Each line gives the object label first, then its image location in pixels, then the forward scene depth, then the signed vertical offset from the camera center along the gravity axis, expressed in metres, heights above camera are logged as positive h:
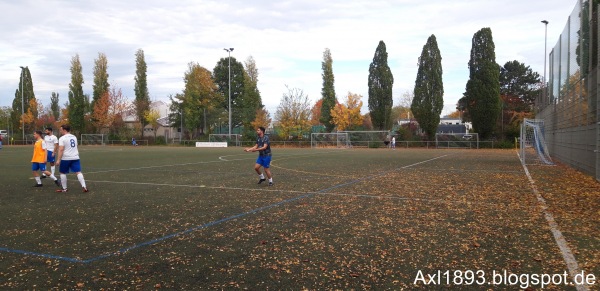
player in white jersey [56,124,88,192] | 9.86 -0.47
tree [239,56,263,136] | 63.41 +6.52
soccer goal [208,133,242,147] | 53.25 -0.35
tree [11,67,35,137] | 74.56 +7.80
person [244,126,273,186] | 11.66 -0.48
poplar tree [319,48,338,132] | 59.25 +6.73
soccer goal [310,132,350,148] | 47.69 -0.64
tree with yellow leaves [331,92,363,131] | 57.00 +3.13
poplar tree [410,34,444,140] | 46.22 +5.30
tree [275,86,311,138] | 52.79 +2.40
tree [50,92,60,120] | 83.94 +6.75
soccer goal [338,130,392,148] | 46.62 -0.40
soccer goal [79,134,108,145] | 60.79 -0.45
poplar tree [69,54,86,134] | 65.69 +6.31
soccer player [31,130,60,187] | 11.50 -0.62
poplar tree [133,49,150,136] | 67.56 +9.73
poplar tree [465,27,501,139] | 42.69 +5.54
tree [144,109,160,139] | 65.06 +3.23
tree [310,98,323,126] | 71.14 +5.00
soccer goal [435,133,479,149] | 42.84 -0.65
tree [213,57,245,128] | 69.66 +10.36
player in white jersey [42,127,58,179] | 12.86 -0.33
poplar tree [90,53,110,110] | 66.94 +10.11
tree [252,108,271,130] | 60.09 +2.63
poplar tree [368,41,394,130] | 50.91 +6.17
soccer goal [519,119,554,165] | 20.89 -0.64
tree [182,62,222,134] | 62.38 +6.69
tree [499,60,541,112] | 62.03 +8.75
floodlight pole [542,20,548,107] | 37.53 +9.72
